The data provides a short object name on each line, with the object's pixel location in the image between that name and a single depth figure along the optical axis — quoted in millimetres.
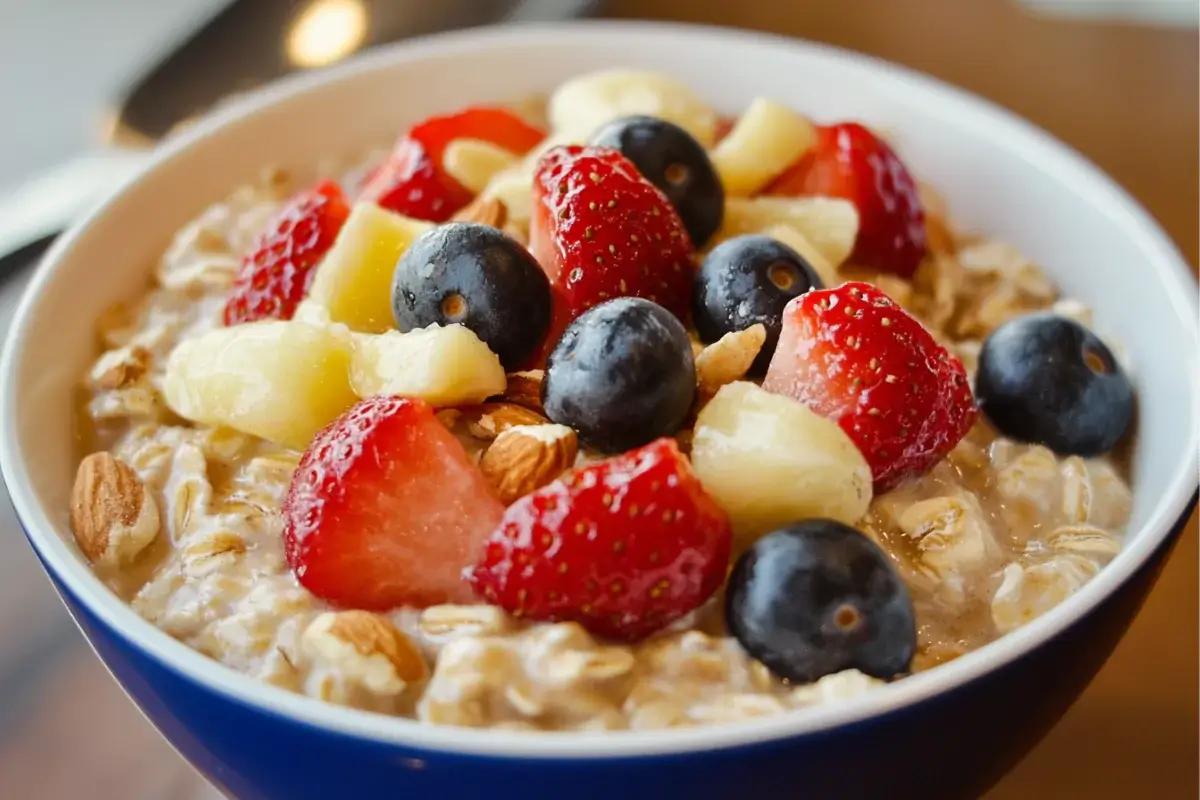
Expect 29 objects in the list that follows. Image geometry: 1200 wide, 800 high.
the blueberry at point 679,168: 277
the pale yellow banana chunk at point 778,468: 240
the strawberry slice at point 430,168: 296
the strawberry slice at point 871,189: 290
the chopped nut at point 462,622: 234
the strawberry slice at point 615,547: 232
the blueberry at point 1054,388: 265
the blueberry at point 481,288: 252
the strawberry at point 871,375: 247
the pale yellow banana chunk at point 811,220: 283
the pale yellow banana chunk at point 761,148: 294
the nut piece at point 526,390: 255
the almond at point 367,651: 231
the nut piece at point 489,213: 276
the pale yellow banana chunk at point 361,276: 269
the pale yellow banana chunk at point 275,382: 255
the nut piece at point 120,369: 274
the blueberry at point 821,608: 231
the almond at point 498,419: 250
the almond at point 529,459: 241
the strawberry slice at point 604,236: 259
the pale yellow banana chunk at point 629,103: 303
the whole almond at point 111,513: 252
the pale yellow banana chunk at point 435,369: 249
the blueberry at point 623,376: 241
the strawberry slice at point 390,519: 240
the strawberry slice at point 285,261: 279
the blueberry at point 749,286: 257
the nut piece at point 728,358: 251
